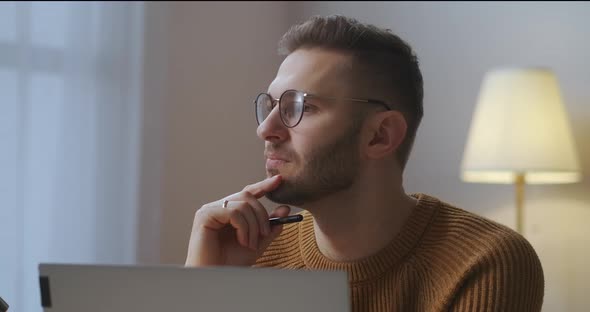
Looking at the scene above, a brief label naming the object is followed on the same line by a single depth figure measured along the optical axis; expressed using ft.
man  5.18
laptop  3.92
